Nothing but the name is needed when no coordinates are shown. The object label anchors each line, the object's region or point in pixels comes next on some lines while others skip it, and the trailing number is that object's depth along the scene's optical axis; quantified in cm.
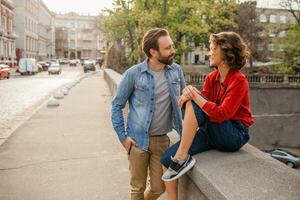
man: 325
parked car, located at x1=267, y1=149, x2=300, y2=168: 1955
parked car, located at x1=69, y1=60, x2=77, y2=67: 8138
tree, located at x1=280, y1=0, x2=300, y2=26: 3315
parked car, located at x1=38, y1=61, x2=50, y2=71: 5948
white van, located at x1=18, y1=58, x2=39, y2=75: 4378
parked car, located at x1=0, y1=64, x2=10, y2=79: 3478
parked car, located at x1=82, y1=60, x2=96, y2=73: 5417
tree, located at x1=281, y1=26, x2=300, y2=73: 2989
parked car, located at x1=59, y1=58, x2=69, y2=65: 8905
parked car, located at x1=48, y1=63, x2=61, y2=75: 4722
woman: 292
